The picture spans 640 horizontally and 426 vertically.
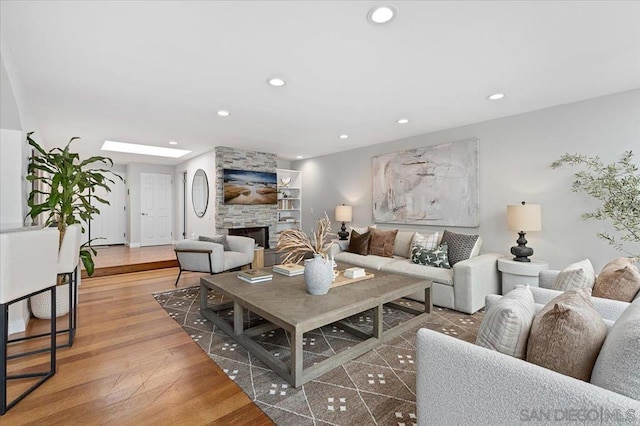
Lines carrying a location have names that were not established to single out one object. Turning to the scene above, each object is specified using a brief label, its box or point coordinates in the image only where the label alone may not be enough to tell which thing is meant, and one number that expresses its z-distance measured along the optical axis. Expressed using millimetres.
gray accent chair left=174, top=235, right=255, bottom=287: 3939
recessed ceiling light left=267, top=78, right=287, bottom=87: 2648
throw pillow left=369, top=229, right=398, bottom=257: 4375
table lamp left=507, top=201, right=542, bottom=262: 3225
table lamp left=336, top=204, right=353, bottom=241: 5629
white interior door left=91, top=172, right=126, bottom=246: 7566
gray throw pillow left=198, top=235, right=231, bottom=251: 4332
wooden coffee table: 1946
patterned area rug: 1644
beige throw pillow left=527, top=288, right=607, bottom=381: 1017
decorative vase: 2412
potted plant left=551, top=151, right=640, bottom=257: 2783
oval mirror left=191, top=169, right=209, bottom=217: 6143
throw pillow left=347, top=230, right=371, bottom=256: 4520
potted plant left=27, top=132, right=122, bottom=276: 2850
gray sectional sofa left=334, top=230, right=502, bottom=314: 3131
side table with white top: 3141
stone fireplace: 5562
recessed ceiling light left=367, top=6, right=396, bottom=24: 1708
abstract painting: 4082
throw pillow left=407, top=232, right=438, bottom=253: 3908
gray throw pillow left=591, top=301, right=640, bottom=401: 823
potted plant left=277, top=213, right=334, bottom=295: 2418
